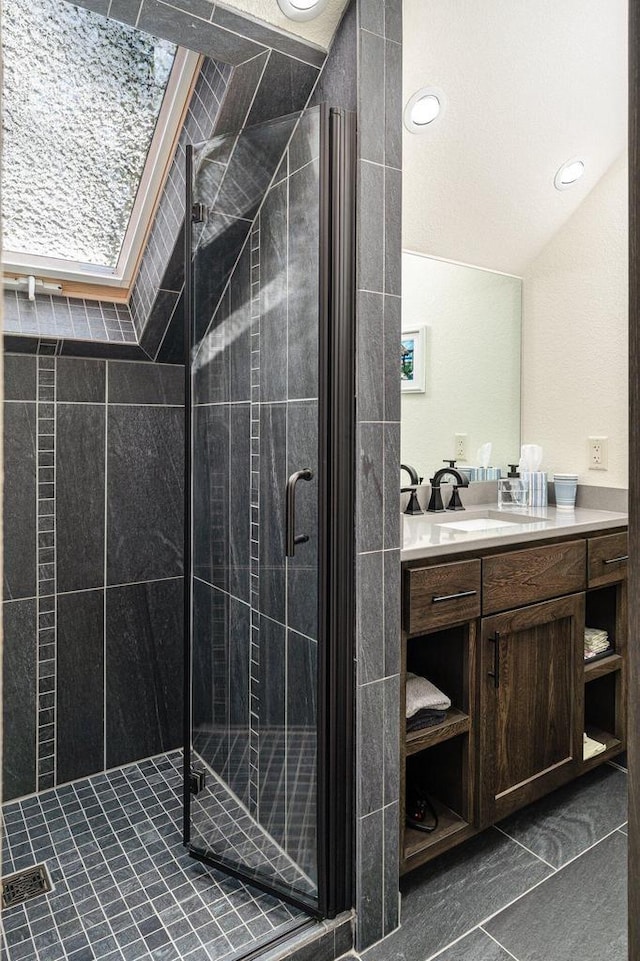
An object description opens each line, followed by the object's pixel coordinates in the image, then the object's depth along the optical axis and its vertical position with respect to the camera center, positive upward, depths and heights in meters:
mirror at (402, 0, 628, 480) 1.95 +0.98
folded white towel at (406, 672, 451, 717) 1.69 -0.61
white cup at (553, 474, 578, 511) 2.56 -0.07
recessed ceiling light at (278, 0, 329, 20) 1.33 +0.99
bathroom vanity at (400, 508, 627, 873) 1.68 -0.55
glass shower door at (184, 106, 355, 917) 1.42 -0.08
